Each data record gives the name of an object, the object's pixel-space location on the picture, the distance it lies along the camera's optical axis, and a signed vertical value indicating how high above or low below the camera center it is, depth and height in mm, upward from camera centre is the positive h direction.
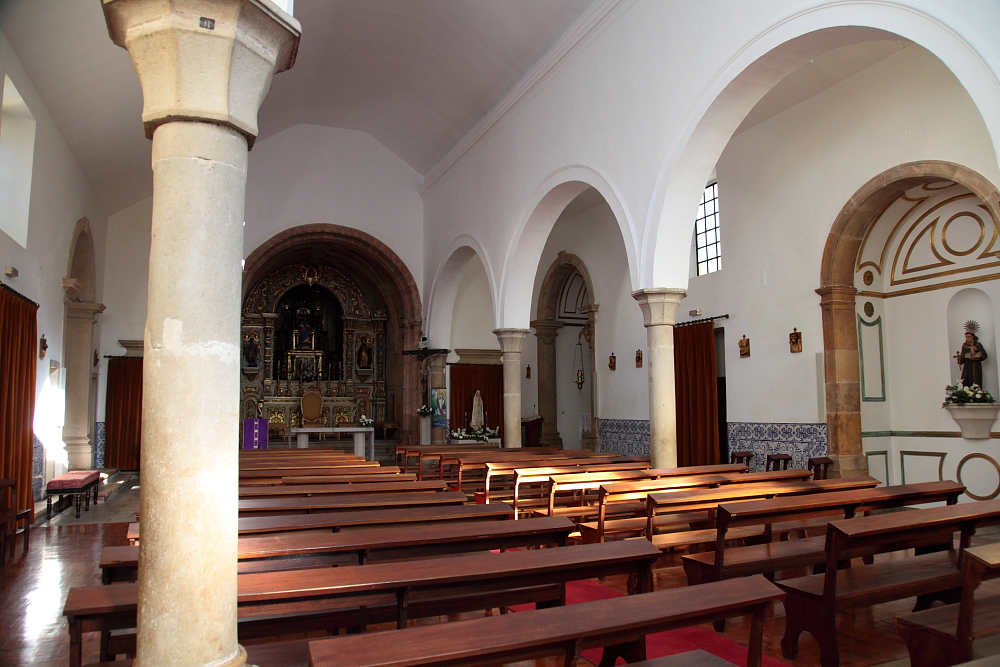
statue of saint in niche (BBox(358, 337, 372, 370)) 17984 +1017
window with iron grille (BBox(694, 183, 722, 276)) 11719 +2559
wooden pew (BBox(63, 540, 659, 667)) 2561 -718
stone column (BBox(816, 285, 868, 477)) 9047 +110
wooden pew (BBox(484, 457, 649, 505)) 6168 -726
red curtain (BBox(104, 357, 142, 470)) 13258 -235
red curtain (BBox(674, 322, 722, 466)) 11453 -64
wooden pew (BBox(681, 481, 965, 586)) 3889 -745
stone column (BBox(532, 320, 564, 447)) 16062 +296
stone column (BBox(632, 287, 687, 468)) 7953 +281
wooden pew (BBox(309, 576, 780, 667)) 2000 -705
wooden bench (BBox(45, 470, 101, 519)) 8125 -948
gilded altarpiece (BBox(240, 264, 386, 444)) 17203 +1212
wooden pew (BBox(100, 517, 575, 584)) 3242 -687
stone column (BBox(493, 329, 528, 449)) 11750 +214
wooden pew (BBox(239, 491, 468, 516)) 4605 -687
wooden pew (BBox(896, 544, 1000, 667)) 2631 -900
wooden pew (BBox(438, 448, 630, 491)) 7855 -754
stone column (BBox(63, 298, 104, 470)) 11625 +316
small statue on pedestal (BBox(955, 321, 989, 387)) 8320 +321
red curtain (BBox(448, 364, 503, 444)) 15695 +62
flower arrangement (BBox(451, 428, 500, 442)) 13852 -767
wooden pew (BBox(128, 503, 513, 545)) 3895 -691
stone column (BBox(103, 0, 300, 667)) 2287 +272
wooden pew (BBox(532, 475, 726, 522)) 5152 -722
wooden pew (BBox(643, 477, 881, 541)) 4570 -714
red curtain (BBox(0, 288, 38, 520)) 7312 +153
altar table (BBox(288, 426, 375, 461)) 12805 -752
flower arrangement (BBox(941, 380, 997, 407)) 7945 -89
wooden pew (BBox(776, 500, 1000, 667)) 3301 -939
